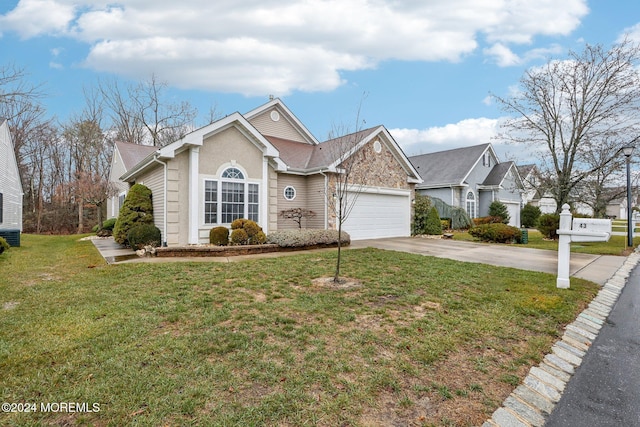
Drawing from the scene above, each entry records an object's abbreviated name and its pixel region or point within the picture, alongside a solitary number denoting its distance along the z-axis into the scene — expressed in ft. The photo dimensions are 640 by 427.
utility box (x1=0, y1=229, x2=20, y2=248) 39.14
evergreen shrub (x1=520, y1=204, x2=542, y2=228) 80.79
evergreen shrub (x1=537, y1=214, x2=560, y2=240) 51.38
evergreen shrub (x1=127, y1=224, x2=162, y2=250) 33.24
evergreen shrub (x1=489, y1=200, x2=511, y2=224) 74.43
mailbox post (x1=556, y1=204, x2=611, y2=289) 19.80
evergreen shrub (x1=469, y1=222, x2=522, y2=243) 46.42
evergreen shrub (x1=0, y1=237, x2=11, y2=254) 30.48
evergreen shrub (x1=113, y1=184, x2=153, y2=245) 36.68
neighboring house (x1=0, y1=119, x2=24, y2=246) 52.06
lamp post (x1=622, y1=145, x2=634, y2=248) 43.93
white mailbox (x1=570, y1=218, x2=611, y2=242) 20.12
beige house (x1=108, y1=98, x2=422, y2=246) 34.58
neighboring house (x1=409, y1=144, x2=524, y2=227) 76.28
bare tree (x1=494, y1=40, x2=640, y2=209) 48.08
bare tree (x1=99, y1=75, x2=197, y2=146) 90.03
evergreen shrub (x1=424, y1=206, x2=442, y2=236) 55.26
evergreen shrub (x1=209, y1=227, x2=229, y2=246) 34.37
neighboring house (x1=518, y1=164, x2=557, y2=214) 89.92
